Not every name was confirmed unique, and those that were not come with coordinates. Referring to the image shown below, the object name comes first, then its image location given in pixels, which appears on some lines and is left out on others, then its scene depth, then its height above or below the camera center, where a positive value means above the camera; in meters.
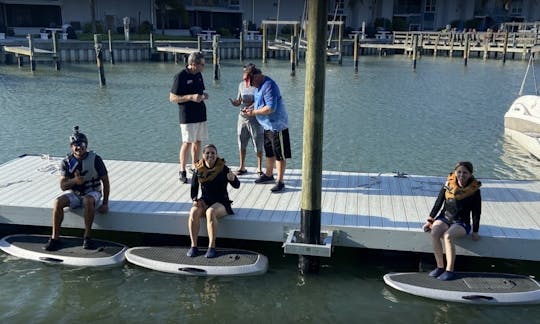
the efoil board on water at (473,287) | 5.76 -2.70
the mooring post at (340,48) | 35.90 -0.63
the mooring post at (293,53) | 30.14 -0.85
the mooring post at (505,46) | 39.09 -0.31
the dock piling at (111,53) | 34.71 -1.22
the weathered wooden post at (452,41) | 43.46 -0.02
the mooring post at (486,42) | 41.38 -0.05
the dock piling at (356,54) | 33.47 -0.94
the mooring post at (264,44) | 35.56 -0.49
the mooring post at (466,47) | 37.66 -0.42
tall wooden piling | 5.68 -0.96
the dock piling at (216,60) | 27.25 -1.20
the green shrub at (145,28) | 47.22 +0.61
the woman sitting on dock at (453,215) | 5.86 -1.94
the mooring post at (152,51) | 37.62 -1.12
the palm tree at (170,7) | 47.94 +2.56
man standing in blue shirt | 7.36 -1.09
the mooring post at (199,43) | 33.48 -0.47
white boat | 13.37 -2.16
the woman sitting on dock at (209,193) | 6.41 -1.90
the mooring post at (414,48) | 34.62 -0.52
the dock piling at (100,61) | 23.89 -1.19
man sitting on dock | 6.61 -1.89
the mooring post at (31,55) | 28.41 -1.18
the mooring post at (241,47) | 38.16 -0.73
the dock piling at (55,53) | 29.66 -1.08
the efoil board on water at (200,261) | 6.34 -2.71
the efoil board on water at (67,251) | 6.58 -2.73
